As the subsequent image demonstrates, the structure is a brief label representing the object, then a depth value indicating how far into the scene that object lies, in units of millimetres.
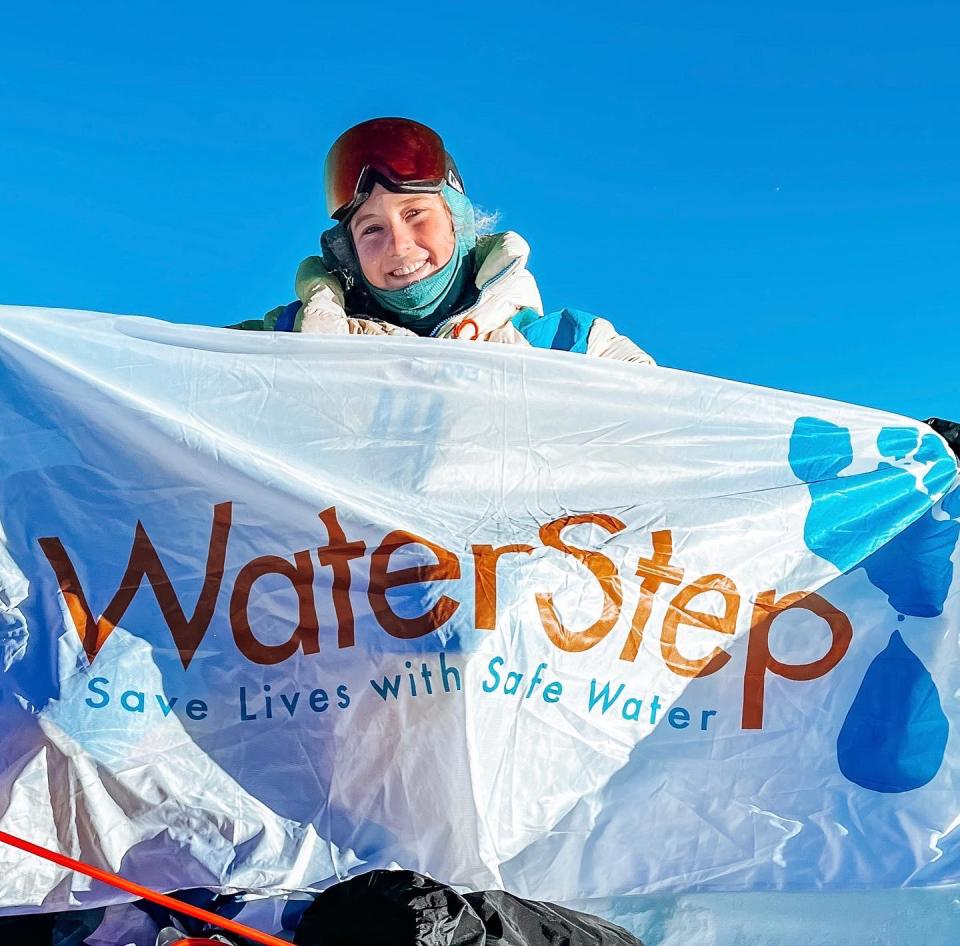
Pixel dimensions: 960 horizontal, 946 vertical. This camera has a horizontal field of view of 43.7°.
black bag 2418
